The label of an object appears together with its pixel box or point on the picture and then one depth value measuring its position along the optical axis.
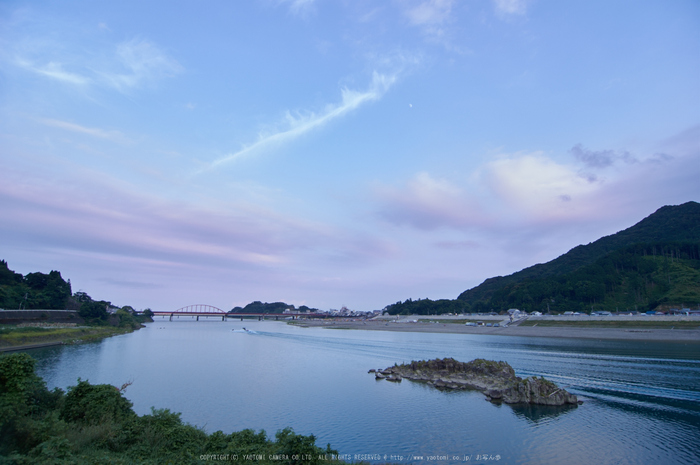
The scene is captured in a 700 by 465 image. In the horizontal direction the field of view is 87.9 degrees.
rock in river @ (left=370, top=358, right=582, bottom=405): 33.94
